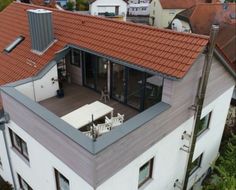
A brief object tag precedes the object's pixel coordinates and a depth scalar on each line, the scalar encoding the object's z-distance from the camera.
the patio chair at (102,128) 10.39
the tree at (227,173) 12.07
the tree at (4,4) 40.44
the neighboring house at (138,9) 70.69
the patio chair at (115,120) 10.77
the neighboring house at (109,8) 54.38
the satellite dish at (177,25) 46.03
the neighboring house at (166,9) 58.97
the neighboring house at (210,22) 32.06
